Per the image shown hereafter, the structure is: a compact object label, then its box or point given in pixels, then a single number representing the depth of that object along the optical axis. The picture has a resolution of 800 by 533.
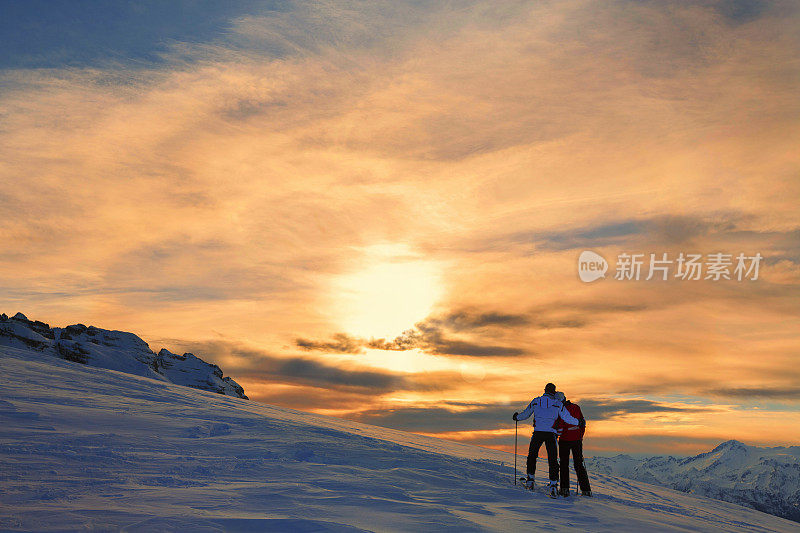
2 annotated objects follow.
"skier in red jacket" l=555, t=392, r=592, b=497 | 14.48
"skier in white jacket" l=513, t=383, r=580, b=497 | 14.24
